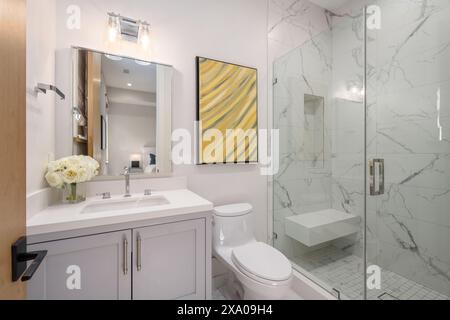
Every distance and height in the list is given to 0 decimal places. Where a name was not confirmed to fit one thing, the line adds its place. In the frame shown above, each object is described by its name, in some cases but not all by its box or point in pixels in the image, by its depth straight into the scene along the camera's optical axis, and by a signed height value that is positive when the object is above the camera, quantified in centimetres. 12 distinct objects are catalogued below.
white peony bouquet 116 -8
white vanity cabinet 95 -53
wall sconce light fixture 145 +91
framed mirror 141 +34
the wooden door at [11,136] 48 +6
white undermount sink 131 -29
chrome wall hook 106 +37
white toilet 122 -66
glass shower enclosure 168 +5
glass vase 127 -21
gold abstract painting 173 +40
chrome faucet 146 -18
